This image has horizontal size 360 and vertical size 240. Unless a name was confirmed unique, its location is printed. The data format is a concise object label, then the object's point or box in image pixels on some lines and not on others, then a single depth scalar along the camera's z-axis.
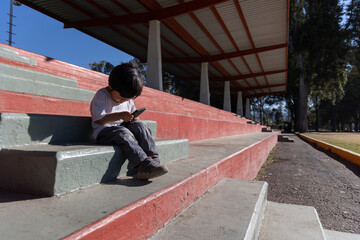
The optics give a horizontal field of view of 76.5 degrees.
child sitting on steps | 1.61
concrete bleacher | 1.01
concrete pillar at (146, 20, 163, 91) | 9.49
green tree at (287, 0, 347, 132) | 23.81
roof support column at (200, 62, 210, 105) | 14.25
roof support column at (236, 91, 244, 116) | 25.34
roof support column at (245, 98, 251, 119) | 30.45
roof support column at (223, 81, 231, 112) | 19.43
